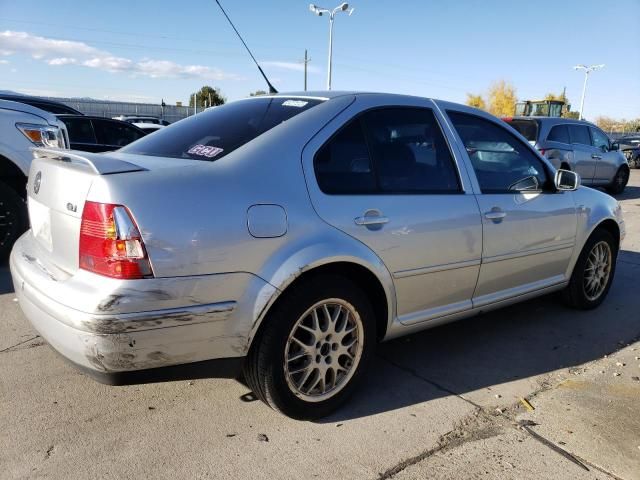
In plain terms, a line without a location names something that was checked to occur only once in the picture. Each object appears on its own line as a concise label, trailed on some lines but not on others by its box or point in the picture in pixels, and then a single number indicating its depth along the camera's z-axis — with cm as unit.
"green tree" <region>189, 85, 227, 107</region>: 5466
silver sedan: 220
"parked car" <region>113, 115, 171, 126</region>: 2421
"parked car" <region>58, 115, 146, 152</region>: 944
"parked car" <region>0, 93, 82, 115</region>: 973
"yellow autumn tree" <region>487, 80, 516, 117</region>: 8514
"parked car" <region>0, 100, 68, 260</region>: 509
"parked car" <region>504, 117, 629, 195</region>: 1098
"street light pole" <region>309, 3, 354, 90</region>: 2875
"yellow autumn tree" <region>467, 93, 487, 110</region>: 8646
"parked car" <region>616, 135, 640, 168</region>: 2380
